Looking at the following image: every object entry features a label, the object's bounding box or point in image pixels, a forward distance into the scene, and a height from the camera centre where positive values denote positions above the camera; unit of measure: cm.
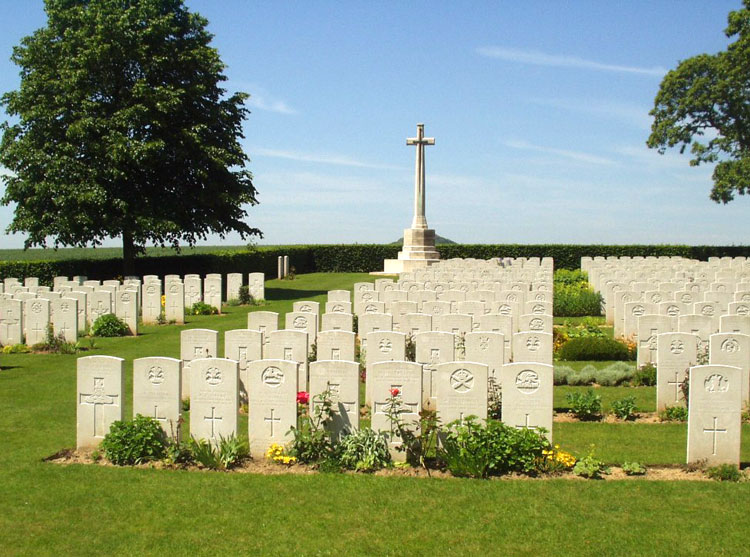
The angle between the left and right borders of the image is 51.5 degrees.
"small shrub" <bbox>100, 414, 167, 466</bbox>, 855 -210
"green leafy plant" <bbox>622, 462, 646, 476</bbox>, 807 -220
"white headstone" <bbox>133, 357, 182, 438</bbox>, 879 -157
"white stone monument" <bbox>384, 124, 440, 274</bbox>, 4172 +123
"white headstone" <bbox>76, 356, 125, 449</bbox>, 891 -167
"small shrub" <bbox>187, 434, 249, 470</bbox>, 842 -218
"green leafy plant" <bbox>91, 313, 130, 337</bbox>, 1920 -186
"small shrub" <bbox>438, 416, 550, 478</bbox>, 804 -202
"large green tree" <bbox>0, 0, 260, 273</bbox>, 2805 +450
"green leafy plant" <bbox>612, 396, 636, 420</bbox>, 1066 -207
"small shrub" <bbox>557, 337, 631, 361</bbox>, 1543 -185
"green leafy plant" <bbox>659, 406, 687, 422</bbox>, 1056 -213
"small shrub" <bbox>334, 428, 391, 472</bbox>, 831 -213
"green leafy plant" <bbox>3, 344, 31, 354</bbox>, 1686 -213
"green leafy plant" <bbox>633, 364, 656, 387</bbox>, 1295 -199
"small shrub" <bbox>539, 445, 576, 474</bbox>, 812 -214
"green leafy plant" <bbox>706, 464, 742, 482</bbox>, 789 -219
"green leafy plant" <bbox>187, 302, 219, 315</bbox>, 2398 -175
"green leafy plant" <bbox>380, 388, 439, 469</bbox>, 843 -193
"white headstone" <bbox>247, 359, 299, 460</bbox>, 872 -169
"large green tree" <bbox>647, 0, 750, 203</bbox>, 4069 +843
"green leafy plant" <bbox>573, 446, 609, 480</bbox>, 796 -217
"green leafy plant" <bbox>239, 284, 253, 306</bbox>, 2725 -149
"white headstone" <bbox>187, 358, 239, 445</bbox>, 872 -164
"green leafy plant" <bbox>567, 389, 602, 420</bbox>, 1066 -204
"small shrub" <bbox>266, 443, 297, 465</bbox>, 852 -223
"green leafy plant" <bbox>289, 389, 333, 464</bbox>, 852 -197
